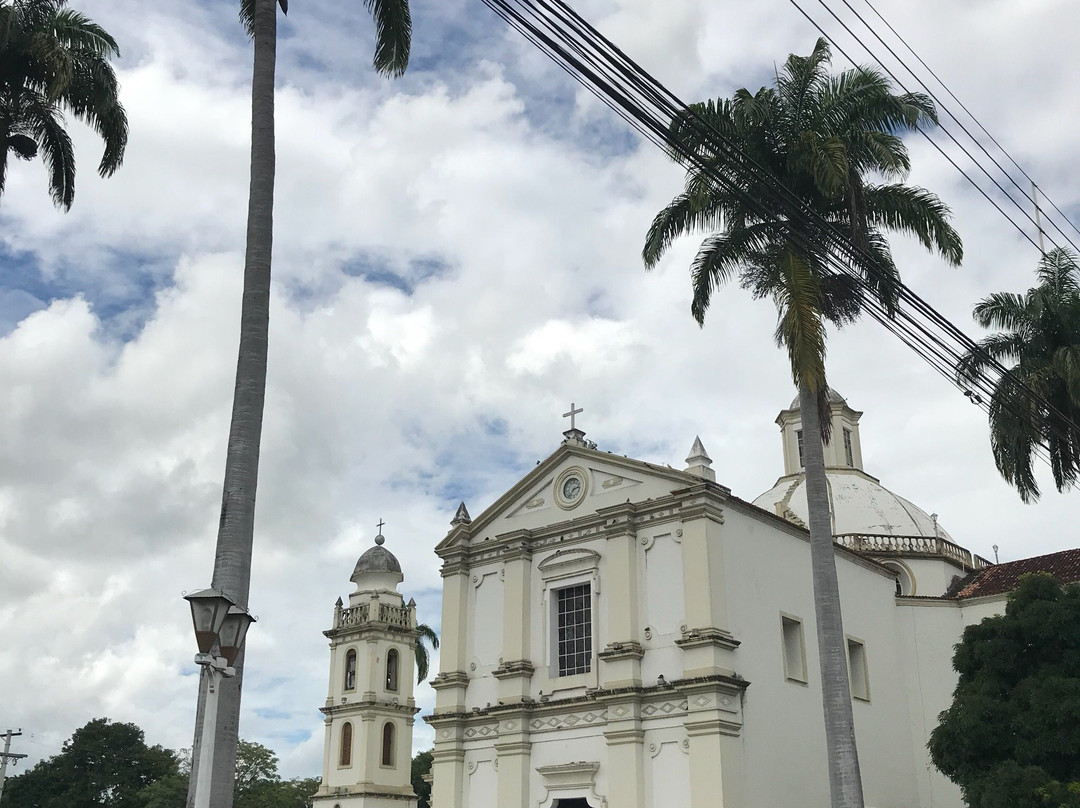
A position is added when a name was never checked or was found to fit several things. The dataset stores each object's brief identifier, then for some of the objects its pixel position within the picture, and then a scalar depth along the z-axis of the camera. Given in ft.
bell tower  145.07
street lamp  31.76
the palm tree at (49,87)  58.75
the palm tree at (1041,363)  74.79
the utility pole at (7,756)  164.29
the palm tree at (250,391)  36.35
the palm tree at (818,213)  59.77
